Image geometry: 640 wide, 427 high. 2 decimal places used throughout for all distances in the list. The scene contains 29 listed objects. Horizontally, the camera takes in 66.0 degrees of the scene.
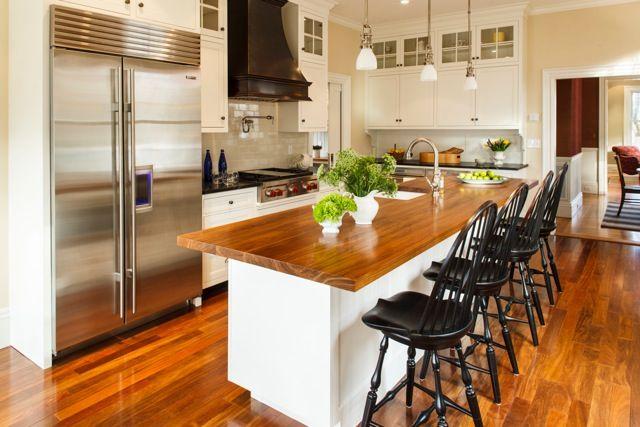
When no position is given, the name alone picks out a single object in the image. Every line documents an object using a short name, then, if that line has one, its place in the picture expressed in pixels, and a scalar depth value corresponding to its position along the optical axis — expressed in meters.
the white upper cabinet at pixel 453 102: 6.25
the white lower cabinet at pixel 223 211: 3.83
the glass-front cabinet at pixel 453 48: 6.22
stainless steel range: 4.38
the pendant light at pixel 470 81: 4.06
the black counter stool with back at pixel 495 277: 2.38
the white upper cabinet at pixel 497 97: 5.92
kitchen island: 1.94
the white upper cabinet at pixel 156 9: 2.98
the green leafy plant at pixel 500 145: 6.18
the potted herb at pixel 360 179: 2.42
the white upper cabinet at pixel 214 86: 4.01
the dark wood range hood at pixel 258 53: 4.28
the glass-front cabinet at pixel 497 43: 5.88
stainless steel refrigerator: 2.81
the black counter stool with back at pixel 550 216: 3.80
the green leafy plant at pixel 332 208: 2.25
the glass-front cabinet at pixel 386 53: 6.79
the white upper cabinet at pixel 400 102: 6.58
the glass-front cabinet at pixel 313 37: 5.11
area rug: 6.81
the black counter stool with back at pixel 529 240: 3.11
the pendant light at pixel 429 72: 3.56
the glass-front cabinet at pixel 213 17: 3.95
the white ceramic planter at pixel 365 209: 2.46
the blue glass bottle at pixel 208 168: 4.35
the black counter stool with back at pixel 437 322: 1.89
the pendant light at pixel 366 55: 2.89
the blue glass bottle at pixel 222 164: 4.59
